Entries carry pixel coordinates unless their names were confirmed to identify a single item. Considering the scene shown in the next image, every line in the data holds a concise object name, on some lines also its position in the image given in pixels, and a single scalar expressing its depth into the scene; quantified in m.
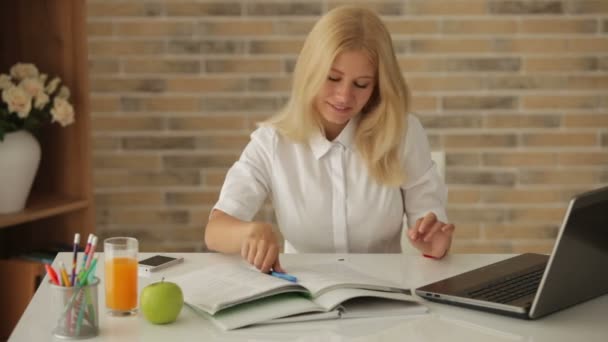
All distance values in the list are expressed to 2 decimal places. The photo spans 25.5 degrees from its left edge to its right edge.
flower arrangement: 3.88
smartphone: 2.83
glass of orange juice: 2.55
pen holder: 2.42
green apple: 2.48
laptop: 2.46
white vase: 3.91
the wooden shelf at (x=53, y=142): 4.05
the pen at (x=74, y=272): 2.45
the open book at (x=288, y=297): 2.52
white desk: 2.45
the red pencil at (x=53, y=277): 2.44
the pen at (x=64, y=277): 2.44
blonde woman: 3.17
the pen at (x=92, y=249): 2.50
